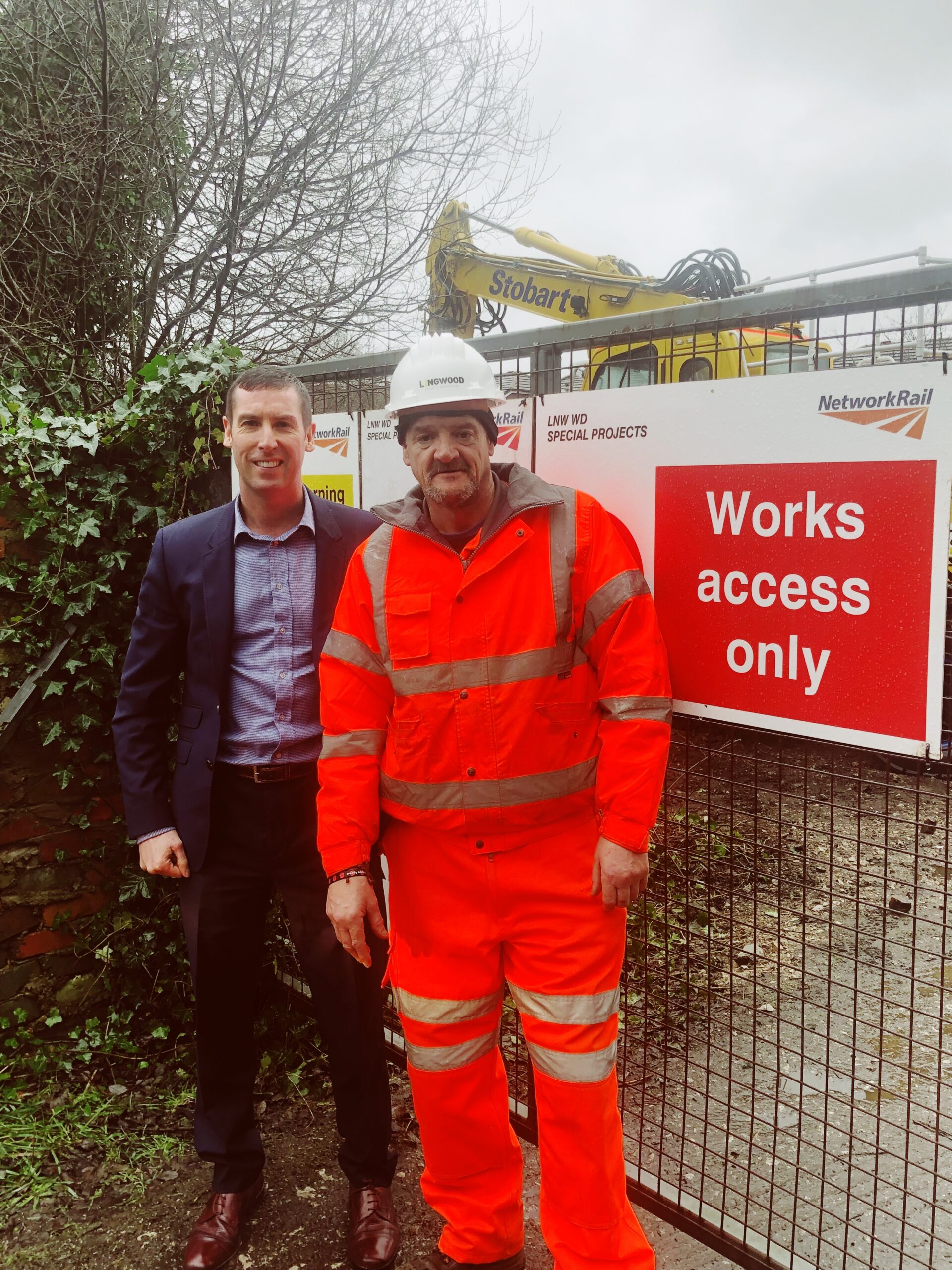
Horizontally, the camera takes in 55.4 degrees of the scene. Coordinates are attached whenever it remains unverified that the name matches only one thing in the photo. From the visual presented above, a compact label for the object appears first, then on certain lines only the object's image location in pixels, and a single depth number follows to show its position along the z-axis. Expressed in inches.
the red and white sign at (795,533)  78.4
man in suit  110.1
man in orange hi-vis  87.9
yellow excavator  325.7
